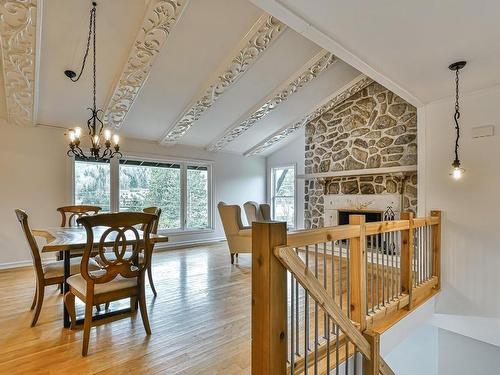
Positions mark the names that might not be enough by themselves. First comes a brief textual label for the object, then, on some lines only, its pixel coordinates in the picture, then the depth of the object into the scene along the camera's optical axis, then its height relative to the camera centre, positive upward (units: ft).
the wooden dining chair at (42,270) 8.28 -2.56
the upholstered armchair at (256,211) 17.88 -1.48
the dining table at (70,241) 7.66 -1.56
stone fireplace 16.03 +1.95
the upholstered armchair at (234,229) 15.43 -2.22
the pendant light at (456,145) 10.05 +1.64
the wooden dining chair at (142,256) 10.43 -2.59
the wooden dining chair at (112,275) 7.11 -2.36
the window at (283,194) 23.90 -0.46
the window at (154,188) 17.07 +0.06
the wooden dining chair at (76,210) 12.95 -0.99
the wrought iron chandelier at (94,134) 9.70 +2.03
